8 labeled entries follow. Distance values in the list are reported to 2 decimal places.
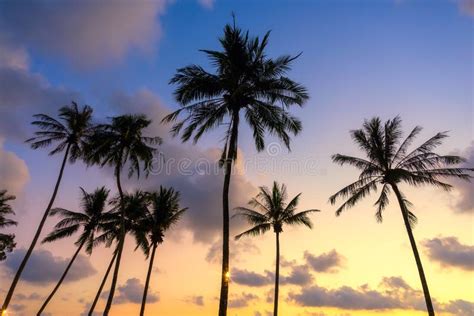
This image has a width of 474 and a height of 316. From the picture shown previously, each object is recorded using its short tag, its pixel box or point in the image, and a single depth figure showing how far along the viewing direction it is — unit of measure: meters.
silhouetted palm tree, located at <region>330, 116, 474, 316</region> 22.31
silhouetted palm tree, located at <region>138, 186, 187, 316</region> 34.16
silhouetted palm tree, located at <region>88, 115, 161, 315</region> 28.84
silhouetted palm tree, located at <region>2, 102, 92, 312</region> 29.77
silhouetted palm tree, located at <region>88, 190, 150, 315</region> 34.62
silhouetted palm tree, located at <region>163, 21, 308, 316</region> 18.77
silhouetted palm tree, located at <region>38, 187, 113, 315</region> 34.94
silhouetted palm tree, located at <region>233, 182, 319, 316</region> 33.84
